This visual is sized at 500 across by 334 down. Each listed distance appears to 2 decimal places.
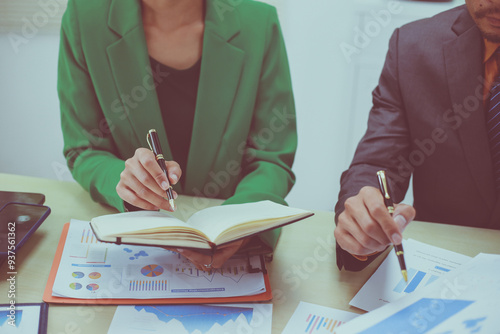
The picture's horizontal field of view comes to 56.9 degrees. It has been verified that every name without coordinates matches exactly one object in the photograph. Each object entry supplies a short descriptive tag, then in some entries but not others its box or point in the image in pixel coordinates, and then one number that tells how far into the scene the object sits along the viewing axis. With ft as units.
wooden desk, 2.55
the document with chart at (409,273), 2.71
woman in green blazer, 3.92
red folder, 2.58
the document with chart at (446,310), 2.15
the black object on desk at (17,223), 2.88
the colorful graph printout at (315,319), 2.46
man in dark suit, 3.82
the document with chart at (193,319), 2.42
